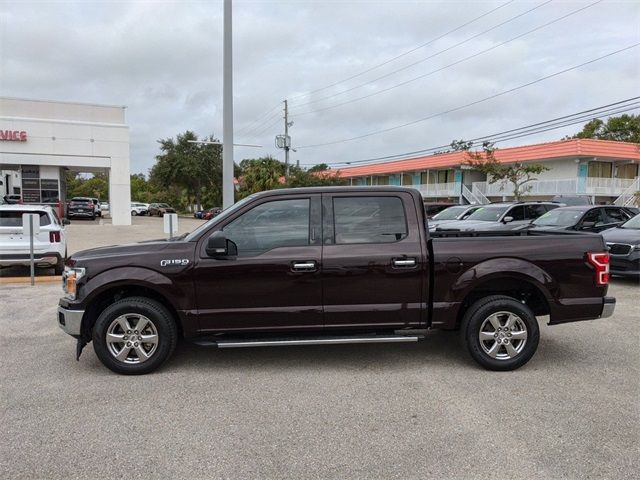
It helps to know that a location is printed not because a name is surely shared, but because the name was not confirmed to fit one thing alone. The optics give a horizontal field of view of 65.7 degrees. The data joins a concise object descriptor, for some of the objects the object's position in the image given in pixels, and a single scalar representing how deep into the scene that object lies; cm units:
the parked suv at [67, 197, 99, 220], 3403
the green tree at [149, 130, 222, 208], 4838
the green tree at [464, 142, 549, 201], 3506
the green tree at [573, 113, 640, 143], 4797
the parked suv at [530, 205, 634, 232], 1308
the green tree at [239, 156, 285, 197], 4391
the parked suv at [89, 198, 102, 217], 3636
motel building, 3428
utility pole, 4050
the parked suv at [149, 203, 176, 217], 5447
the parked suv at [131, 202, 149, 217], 5616
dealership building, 2870
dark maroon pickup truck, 475
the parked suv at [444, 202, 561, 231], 1568
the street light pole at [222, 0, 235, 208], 1166
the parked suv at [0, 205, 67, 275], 1034
